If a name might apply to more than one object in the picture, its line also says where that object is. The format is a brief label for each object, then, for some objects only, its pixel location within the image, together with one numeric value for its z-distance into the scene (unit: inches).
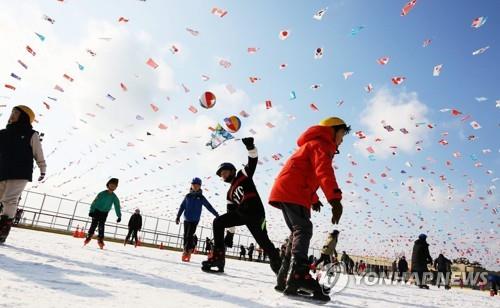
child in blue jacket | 299.3
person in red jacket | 127.3
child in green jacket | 320.8
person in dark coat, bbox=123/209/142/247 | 583.5
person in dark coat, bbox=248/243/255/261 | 1053.5
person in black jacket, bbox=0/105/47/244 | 196.4
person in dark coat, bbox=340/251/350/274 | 781.0
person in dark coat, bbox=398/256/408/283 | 756.0
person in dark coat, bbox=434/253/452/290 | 614.3
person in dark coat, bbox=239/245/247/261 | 1094.7
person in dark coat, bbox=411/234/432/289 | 479.5
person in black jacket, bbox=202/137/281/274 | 185.5
